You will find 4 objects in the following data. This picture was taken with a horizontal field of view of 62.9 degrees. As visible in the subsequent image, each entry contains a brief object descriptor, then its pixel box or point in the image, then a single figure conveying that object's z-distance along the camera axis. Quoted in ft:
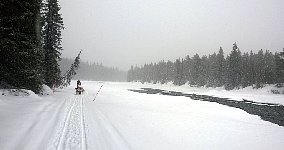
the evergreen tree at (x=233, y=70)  250.57
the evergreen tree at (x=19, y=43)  52.95
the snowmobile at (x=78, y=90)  106.22
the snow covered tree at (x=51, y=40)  111.45
